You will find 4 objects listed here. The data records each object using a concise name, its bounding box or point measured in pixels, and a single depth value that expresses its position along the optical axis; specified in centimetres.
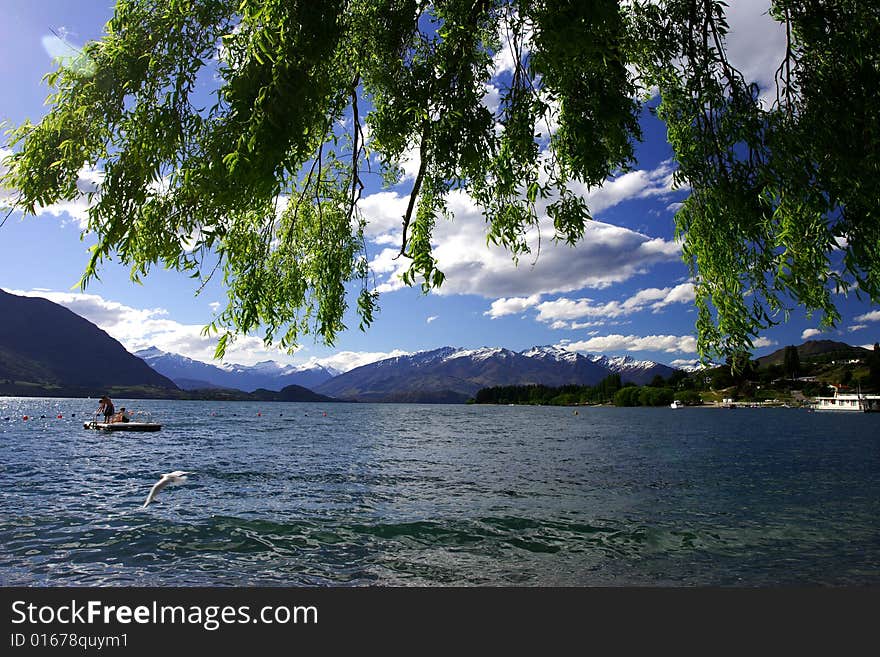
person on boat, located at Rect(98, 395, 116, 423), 5909
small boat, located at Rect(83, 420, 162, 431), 5945
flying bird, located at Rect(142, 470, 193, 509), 1092
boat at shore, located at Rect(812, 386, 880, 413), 17075
